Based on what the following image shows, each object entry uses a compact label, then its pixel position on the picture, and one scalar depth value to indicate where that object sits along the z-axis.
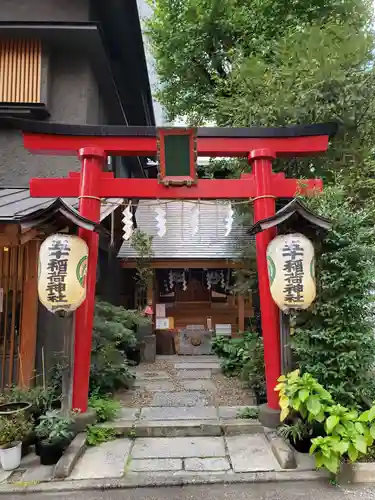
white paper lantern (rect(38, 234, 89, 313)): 5.25
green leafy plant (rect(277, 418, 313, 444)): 5.05
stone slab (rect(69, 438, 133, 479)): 4.71
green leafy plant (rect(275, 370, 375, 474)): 4.37
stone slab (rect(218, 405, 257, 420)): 6.22
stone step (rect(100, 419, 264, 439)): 5.76
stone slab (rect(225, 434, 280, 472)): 4.84
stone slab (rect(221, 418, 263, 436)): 5.78
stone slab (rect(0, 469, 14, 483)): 4.67
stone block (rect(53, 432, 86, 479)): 4.66
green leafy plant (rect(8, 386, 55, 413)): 5.74
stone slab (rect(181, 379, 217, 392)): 8.00
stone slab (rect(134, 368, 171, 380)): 8.95
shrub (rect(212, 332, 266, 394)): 7.14
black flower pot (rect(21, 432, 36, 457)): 5.18
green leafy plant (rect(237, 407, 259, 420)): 6.11
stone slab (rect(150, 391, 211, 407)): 7.00
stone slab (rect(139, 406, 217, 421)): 6.20
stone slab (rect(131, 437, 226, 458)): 5.18
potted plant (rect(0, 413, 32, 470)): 4.85
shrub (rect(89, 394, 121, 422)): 6.03
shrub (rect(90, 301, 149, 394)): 7.04
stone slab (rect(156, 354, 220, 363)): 10.83
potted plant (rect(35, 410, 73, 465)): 4.96
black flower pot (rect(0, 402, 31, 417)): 5.26
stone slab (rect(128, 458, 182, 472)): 4.82
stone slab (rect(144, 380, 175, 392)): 7.98
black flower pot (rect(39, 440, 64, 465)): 4.94
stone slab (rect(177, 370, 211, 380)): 9.05
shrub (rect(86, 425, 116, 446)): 5.48
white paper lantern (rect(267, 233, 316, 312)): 5.20
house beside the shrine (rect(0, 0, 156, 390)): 6.62
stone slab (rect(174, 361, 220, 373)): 9.89
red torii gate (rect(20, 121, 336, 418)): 6.06
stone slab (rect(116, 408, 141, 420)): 6.21
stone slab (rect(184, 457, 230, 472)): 4.82
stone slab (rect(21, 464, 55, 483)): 4.64
